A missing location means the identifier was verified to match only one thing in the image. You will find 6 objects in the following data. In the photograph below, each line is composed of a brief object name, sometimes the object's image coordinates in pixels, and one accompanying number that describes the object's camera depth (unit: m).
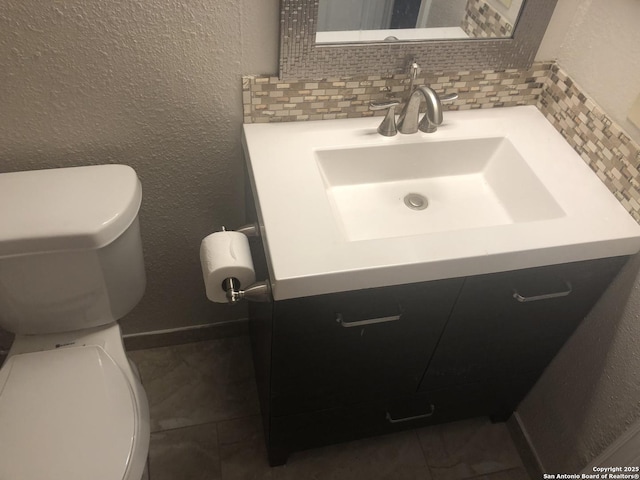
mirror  1.10
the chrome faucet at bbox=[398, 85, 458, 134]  1.07
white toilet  1.06
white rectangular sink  0.95
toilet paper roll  1.06
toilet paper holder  1.00
